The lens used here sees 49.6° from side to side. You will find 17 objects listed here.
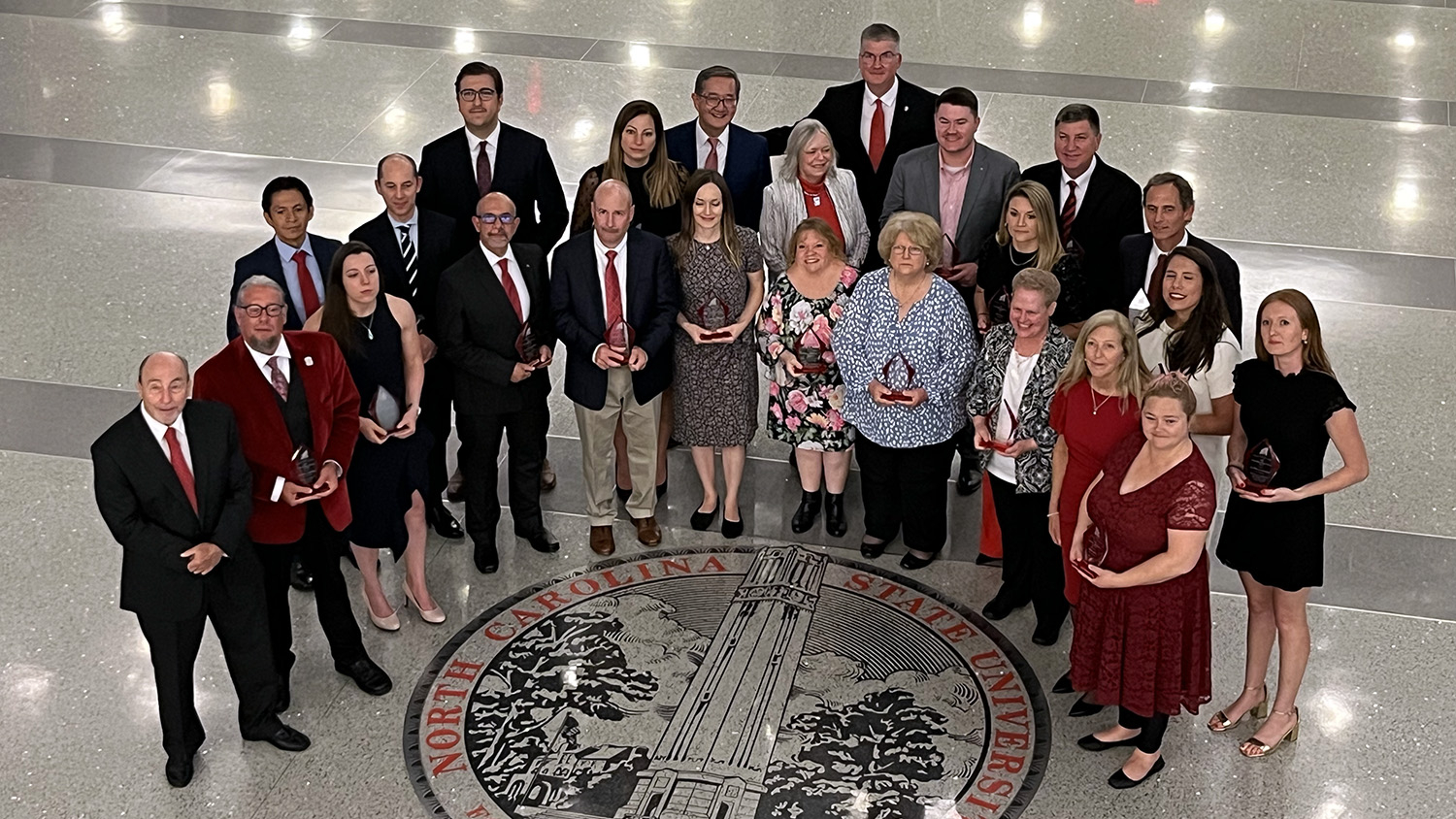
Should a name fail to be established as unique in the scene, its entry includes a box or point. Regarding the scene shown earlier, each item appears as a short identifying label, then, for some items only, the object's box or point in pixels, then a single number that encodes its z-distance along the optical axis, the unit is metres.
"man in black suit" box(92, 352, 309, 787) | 4.84
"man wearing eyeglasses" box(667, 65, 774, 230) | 7.11
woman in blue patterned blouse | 6.07
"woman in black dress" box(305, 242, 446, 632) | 5.63
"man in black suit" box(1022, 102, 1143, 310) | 6.52
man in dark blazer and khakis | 6.32
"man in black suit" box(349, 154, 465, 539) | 6.25
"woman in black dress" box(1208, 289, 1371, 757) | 4.94
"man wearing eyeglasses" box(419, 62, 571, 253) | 6.88
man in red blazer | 5.21
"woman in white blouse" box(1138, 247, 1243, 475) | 5.43
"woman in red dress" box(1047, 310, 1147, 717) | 5.22
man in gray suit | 6.74
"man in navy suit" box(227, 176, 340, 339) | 6.00
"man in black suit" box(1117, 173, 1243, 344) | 5.85
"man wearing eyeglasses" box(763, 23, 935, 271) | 7.41
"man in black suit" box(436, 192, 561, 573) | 6.16
